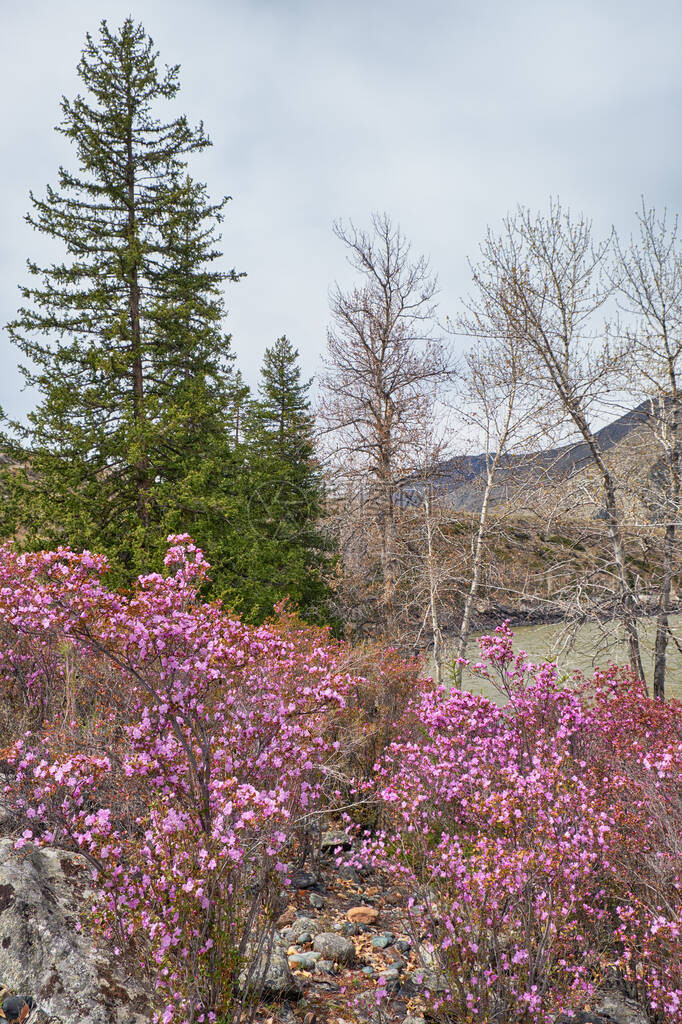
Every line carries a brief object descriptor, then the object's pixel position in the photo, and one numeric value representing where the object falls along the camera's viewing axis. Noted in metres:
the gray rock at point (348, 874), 5.04
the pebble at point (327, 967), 3.62
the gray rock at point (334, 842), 5.41
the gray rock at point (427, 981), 3.28
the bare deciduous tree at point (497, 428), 10.78
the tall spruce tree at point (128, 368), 11.93
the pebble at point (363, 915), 4.36
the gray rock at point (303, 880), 4.77
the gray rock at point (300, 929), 3.98
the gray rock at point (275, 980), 3.02
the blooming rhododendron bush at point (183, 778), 2.54
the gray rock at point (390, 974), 3.59
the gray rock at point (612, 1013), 3.38
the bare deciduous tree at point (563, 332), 8.94
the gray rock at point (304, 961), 3.62
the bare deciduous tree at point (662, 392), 8.50
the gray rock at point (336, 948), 3.74
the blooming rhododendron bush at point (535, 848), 3.00
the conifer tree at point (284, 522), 14.02
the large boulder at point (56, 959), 2.54
